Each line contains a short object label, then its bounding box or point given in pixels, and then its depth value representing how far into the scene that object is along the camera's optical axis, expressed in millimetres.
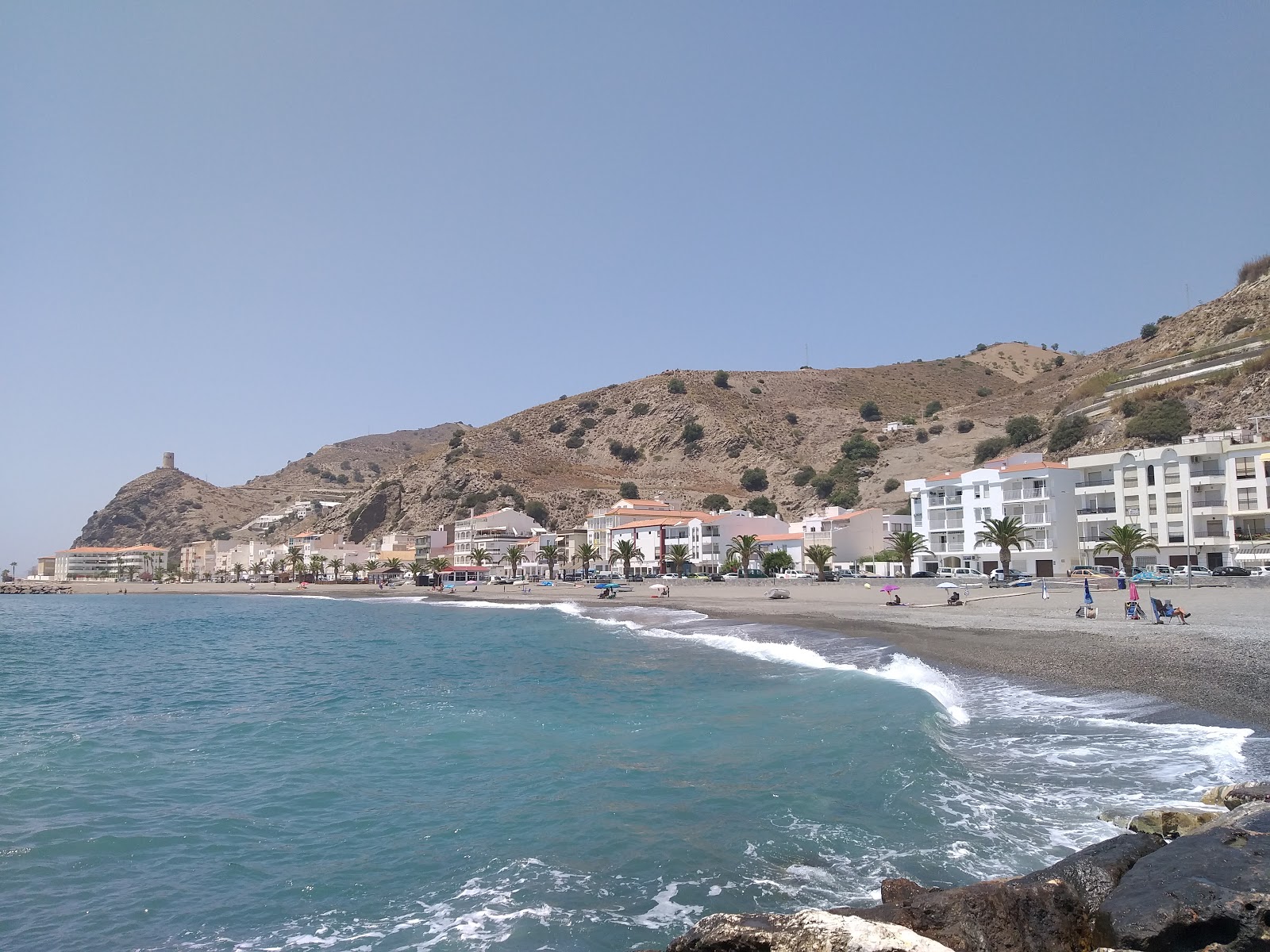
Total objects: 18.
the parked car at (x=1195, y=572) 48650
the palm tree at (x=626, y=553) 95125
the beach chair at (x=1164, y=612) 26856
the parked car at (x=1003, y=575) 58053
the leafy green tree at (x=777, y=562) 80875
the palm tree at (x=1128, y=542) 50500
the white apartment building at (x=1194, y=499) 55125
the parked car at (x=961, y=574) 63719
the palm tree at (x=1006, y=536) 57531
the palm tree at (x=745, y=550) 80812
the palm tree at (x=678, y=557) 90625
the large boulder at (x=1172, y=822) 8866
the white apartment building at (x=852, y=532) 80500
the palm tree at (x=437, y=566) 111625
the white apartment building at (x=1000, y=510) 65000
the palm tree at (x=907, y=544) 65250
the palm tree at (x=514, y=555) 105938
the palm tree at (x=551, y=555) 105000
